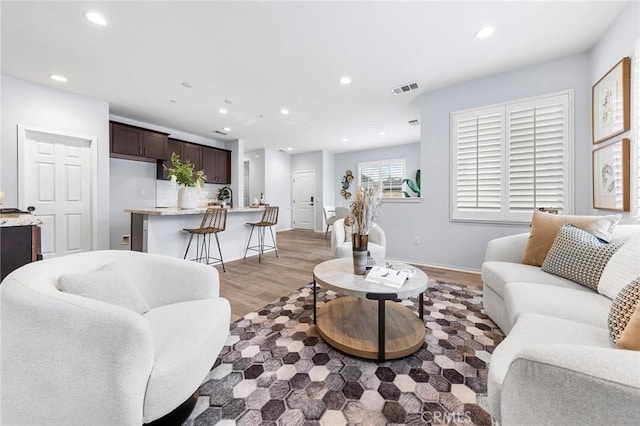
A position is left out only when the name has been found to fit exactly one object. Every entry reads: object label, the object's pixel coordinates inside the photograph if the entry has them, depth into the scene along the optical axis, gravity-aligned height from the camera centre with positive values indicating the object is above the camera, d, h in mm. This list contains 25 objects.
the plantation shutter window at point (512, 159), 2838 +672
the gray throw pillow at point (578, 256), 1486 -296
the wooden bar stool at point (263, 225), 4426 -277
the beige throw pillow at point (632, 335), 781 -413
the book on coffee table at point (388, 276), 1599 -456
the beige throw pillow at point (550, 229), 1722 -131
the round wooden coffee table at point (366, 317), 1495 -846
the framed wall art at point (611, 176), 2051 +333
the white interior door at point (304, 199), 8039 +438
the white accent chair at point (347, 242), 2998 -416
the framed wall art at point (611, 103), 2016 +1016
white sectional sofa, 526 -467
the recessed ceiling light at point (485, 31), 2280 +1744
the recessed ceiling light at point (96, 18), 2084 +1721
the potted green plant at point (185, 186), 3442 +383
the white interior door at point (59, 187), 3365 +370
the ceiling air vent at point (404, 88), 3428 +1810
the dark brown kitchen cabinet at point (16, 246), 1844 -278
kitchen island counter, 3219 -294
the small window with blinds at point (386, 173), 7250 +1217
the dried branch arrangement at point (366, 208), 1832 +29
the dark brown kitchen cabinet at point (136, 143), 4285 +1319
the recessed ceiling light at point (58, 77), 3100 +1766
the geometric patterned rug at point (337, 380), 1158 -967
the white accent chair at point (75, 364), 796 -515
